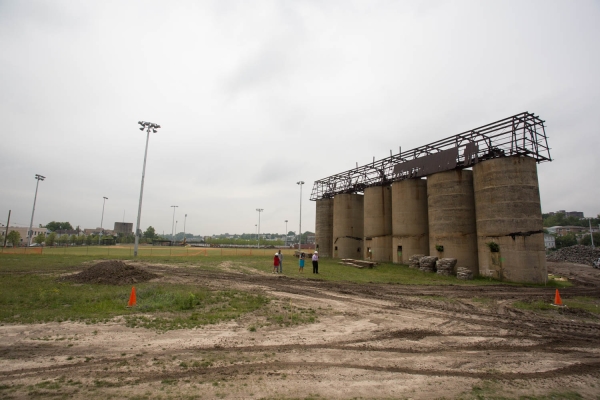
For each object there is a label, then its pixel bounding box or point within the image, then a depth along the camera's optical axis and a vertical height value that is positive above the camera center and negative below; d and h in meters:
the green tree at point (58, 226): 182.75 +7.43
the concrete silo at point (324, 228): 49.41 +2.25
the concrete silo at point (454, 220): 26.36 +2.17
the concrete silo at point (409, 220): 32.12 +2.47
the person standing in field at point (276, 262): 23.88 -1.75
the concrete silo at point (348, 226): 44.03 +2.36
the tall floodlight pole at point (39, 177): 61.94 +12.51
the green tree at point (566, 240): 92.50 +1.60
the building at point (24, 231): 105.52 +2.14
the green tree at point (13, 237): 73.54 -0.11
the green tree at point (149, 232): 162.61 +3.41
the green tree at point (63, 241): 96.69 -1.18
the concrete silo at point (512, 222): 21.50 +1.65
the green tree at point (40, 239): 94.53 -0.63
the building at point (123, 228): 153.00 +5.46
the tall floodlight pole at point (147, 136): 37.66 +13.24
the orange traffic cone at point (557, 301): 13.50 -2.54
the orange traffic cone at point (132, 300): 11.62 -2.42
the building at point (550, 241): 113.00 +1.47
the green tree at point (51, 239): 86.68 -0.54
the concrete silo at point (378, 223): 36.75 +2.43
